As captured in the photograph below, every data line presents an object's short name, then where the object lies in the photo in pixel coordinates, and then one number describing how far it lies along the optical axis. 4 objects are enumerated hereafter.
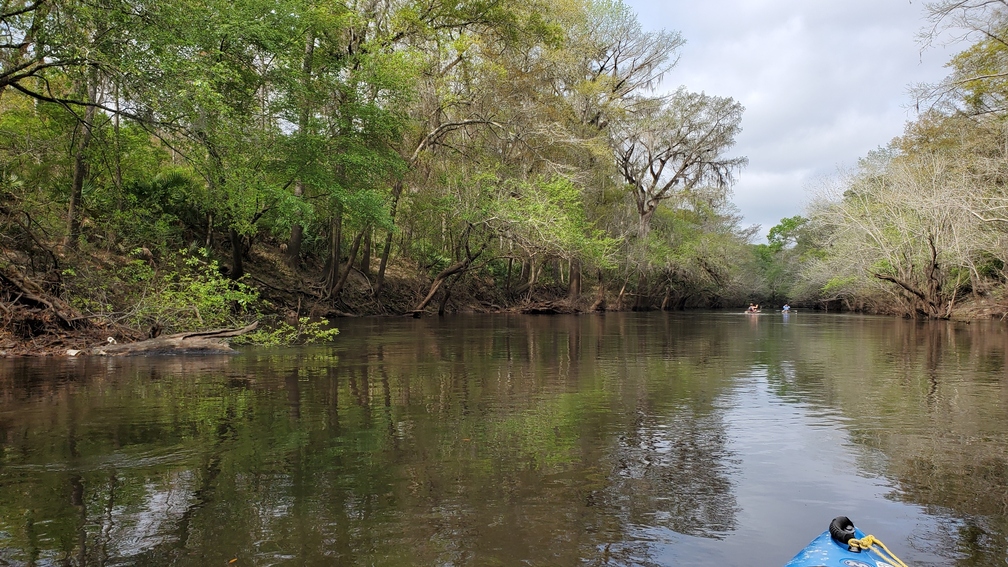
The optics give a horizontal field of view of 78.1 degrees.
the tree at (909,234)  27.19
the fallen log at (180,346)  12.83
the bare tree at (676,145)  40.00
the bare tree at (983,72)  26.66
